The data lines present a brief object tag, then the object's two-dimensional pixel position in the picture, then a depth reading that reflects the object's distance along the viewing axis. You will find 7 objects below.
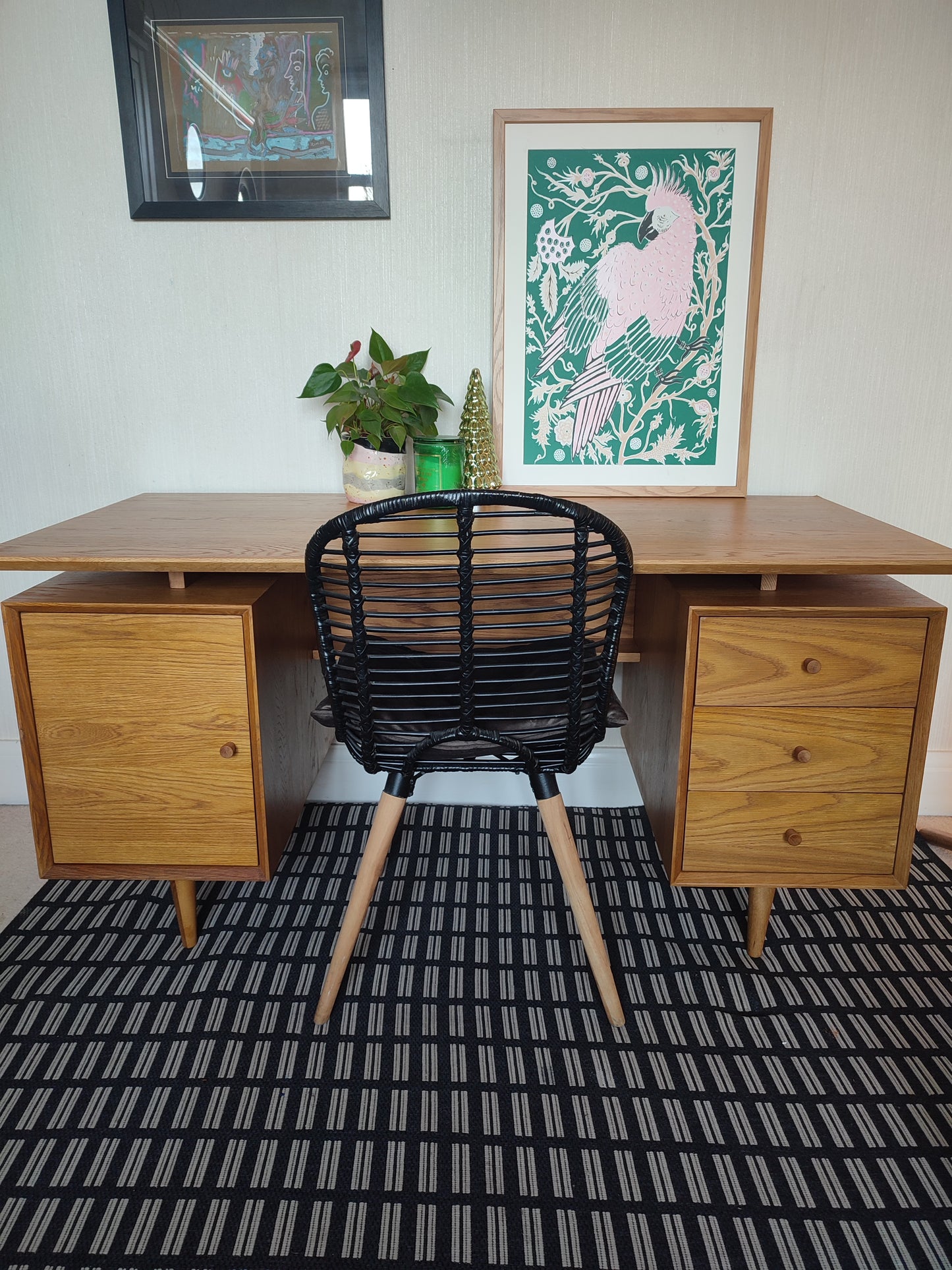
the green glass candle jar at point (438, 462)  1.60
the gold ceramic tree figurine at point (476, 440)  1.64
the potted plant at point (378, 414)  1.56
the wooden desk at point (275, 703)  1.28
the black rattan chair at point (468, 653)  1.09
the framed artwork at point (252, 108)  1.59
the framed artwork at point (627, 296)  1.62
